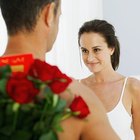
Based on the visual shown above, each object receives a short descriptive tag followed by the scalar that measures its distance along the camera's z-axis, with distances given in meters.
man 0.91
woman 1.81
